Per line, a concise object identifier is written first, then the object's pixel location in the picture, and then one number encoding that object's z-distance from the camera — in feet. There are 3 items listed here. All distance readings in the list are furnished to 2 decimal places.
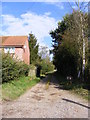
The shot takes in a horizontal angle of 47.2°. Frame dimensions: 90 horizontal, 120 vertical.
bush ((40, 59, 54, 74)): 108.36
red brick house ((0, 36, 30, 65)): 72.62
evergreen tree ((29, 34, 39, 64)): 96.94
